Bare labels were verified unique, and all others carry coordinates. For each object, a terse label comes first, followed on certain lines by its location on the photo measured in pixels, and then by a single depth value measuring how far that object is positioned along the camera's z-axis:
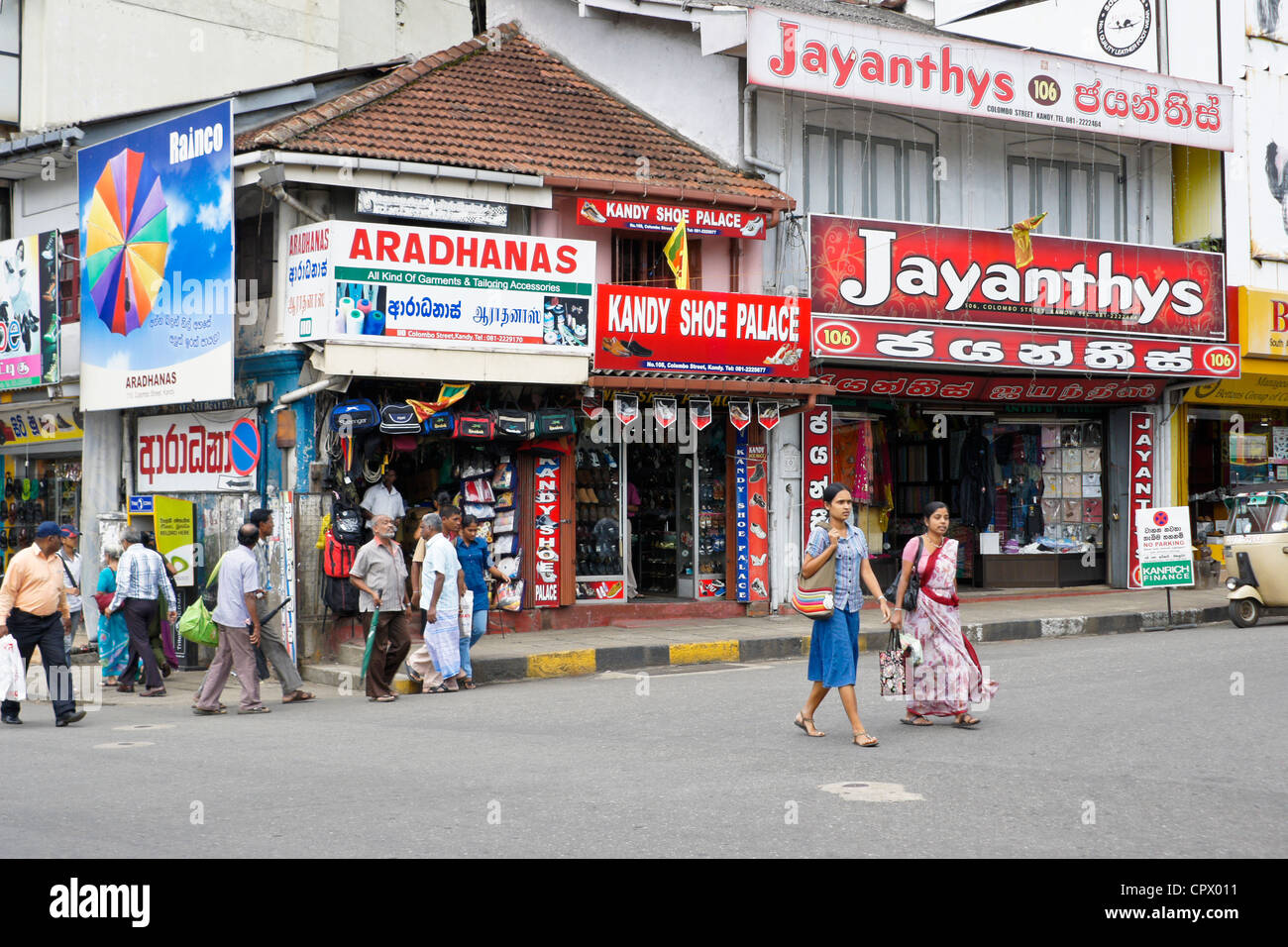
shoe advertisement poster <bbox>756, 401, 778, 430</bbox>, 18.16
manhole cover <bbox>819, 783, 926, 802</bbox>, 7.25
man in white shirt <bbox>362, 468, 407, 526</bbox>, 15.73
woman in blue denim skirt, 9.12
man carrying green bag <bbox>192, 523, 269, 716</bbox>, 12.17
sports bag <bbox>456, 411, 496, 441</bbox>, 16.11
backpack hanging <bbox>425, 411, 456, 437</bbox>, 15.85
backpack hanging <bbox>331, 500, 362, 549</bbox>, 14.99
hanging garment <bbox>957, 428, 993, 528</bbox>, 21.36
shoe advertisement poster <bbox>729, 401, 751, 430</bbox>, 17.88
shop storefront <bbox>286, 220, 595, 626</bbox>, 15.33
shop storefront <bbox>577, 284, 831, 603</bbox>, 17.17
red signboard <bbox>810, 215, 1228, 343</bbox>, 18.67
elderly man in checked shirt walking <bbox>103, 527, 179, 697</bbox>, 13.94
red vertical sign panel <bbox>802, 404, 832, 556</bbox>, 19.14
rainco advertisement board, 15.33
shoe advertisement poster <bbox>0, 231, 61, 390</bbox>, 18.19
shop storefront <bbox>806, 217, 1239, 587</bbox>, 18.84
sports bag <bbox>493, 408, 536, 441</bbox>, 16.38
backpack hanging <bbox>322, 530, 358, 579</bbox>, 14.77
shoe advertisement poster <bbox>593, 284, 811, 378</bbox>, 17.03
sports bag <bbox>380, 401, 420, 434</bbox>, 15.44
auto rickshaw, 16.91
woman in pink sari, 9.67
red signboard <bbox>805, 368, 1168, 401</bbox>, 19.41
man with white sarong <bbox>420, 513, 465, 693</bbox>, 13.21
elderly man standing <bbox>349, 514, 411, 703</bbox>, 12.98
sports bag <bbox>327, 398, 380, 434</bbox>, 15.30
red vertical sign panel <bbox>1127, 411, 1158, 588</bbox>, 21.88
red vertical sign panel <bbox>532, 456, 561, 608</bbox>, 17.19
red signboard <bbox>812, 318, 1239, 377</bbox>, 18.27
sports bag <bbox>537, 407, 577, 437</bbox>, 16.69
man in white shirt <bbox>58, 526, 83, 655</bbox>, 12.49
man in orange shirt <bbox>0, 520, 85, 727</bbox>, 11.36
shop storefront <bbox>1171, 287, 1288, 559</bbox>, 22.09
